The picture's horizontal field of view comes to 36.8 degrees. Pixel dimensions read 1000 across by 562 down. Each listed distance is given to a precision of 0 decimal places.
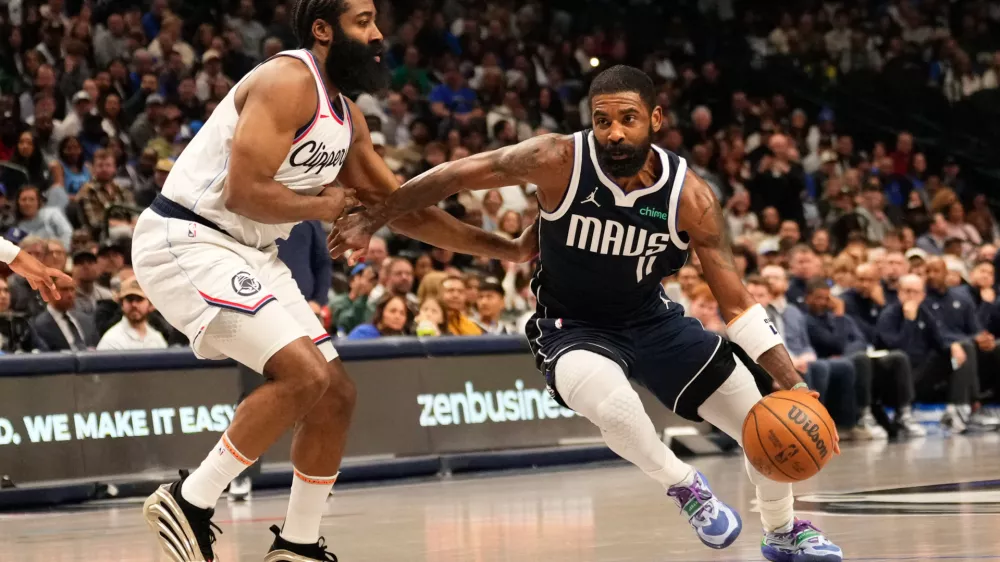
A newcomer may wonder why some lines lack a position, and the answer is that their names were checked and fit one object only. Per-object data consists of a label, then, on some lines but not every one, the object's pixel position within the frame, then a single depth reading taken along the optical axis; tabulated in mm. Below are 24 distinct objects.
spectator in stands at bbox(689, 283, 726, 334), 12203
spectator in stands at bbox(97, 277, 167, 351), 9969
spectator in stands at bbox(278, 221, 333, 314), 8656
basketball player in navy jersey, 5699
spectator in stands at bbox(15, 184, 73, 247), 12391
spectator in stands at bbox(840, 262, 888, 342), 14312
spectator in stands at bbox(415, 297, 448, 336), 11289
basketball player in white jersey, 5406
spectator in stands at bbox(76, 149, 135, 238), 12781
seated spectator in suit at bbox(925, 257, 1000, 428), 14336
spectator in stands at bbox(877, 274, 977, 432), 14102
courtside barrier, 9281
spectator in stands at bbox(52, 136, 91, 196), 13438
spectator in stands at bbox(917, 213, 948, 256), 17297
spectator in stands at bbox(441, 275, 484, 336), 11438
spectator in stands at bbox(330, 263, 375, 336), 11930
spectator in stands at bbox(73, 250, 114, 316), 10798
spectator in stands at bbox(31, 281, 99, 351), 10039
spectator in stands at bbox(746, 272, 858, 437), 12805
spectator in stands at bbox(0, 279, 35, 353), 10234
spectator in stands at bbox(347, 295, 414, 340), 10977
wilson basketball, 5449
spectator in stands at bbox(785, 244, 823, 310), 14132
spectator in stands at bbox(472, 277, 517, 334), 11930
